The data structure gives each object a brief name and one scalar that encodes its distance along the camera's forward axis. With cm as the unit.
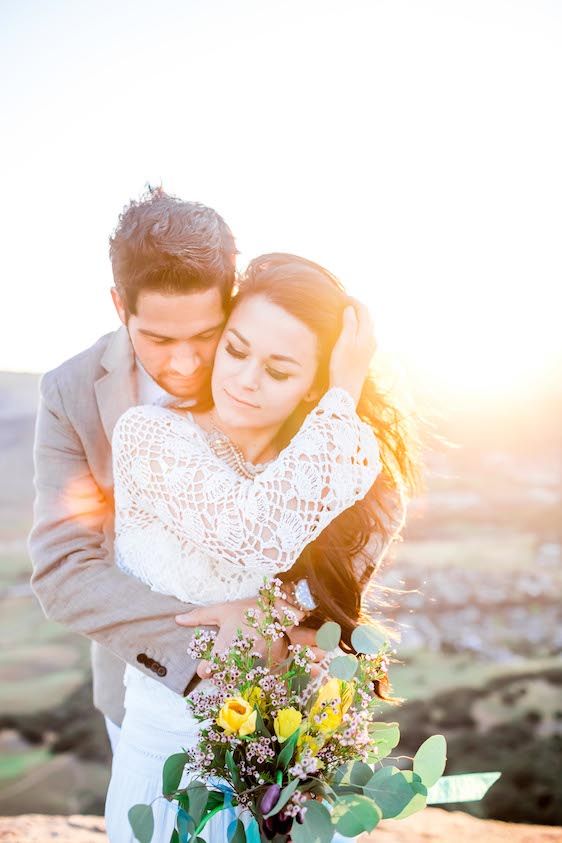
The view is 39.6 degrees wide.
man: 230
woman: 200
